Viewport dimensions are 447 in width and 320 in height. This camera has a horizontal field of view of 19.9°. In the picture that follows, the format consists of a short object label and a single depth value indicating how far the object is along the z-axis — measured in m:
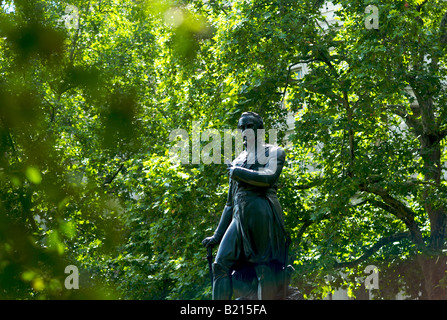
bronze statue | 11.49
